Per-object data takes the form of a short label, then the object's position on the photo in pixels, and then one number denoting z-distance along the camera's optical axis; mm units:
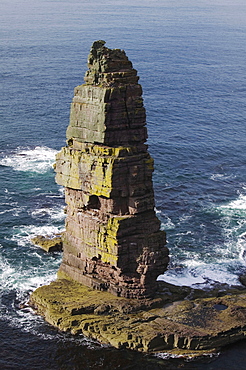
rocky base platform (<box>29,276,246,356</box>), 63469
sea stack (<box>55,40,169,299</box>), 65438
